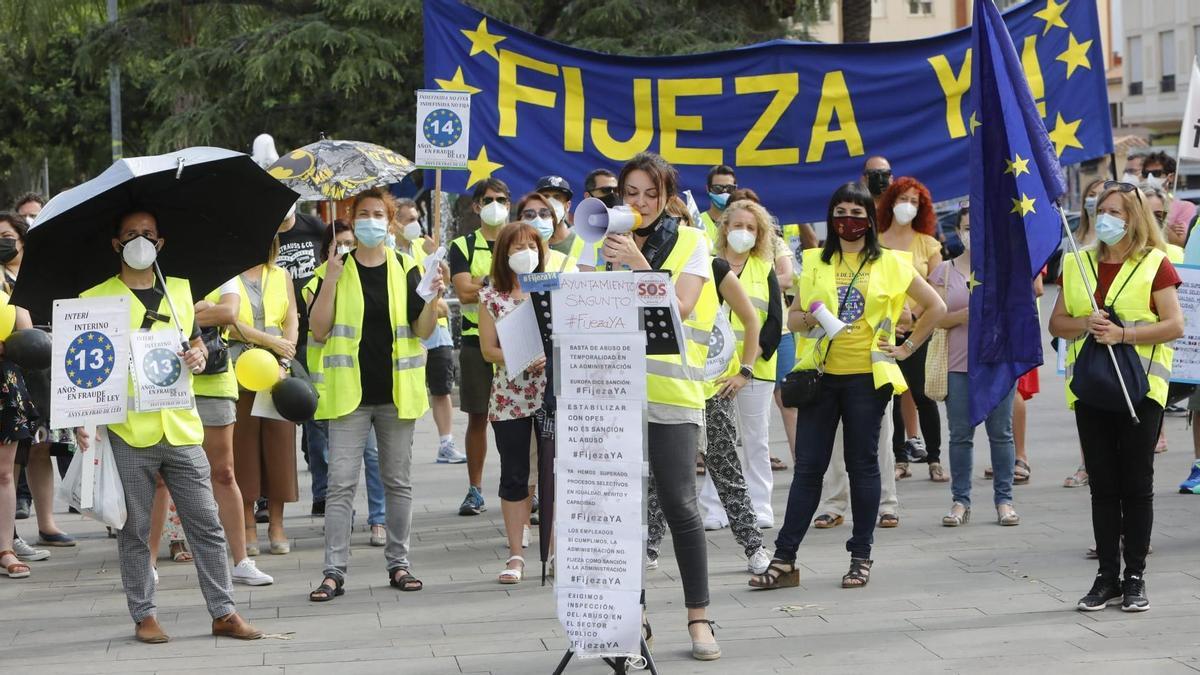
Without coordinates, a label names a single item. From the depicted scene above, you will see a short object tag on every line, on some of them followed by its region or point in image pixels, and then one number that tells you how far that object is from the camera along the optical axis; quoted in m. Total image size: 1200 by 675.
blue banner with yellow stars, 21.39
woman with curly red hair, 19.19
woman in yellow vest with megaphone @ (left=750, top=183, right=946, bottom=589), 15.61
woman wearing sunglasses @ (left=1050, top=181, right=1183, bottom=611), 14.24
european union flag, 14.73
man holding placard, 13.82
